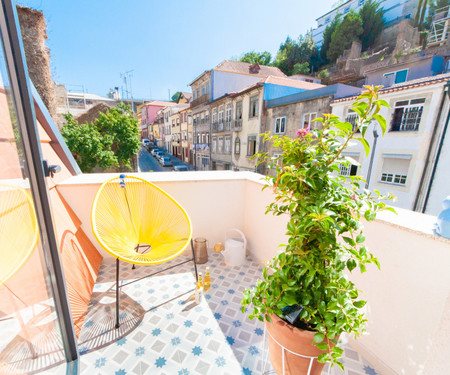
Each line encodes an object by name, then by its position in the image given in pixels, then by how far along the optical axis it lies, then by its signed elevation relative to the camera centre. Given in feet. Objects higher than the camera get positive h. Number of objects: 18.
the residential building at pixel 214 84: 44.01 +11.99
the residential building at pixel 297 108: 25.98 +4.64
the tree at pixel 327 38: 66.08 +33.30
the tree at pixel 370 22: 61.52 +36.03
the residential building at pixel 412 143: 20.62 +0.29
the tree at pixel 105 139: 23.47 -0.43
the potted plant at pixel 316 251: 2.42 -1.41
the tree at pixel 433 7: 51.75 +35.34
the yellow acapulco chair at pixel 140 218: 5.18 -2.31
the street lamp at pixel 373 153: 24.51 -1.04
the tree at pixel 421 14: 55.72 +35.50
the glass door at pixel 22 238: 2.75 -1.60
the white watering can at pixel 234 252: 6.87 -3.72
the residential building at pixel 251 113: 32.89 +4.78
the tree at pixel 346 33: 60.49 +32.30
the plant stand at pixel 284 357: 2.89 -3.04
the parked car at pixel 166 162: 52.32 -6.18
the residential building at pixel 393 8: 61.57 +42.70
